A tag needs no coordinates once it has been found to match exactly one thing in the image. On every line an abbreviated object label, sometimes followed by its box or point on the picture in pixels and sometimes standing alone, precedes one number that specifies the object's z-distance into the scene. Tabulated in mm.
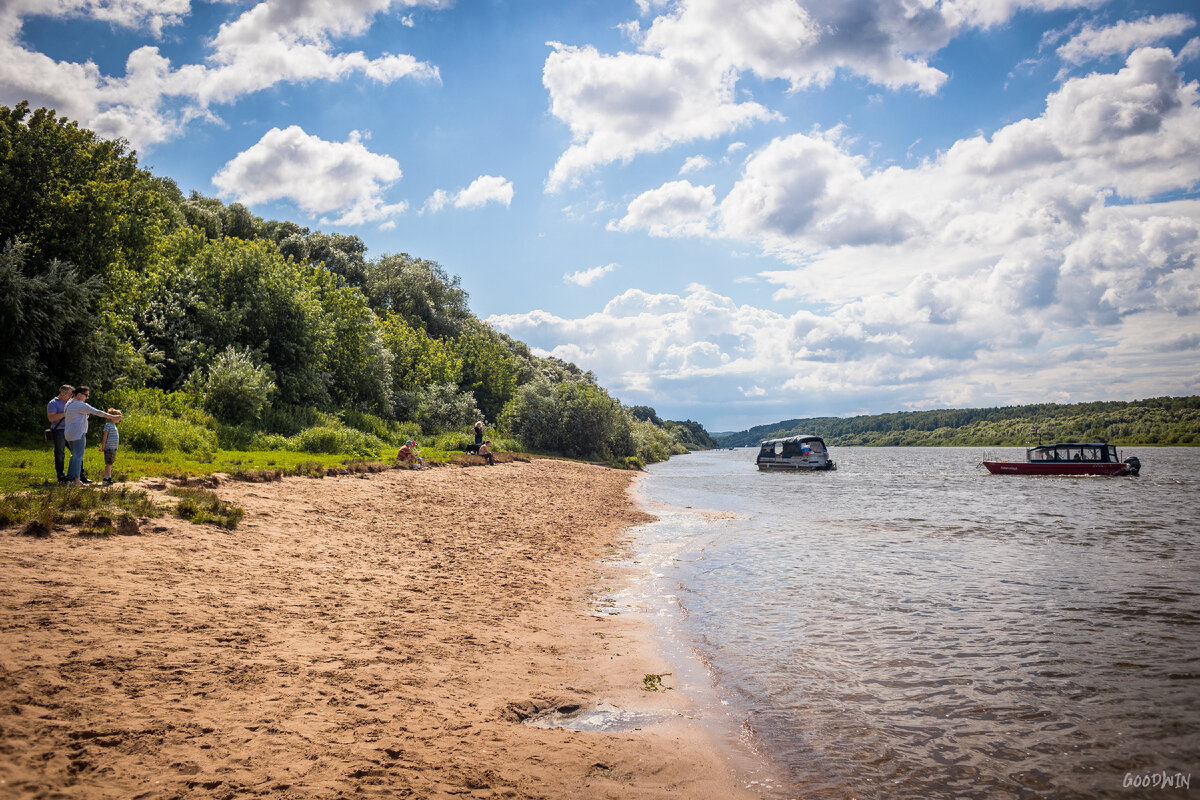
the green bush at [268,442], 29000
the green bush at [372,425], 43062
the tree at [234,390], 30719
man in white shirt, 14359
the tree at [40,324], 21766
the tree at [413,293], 87500
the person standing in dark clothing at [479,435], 44688
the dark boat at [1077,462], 53438
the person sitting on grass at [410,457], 30328
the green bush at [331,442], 31000
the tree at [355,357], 48906
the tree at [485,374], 82500
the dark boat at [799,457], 75562
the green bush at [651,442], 94562
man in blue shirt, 14531
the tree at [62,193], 25766
